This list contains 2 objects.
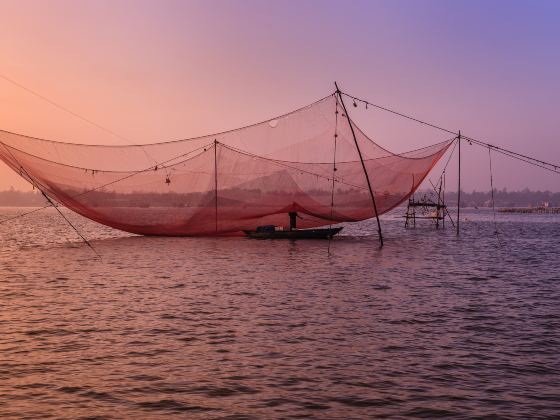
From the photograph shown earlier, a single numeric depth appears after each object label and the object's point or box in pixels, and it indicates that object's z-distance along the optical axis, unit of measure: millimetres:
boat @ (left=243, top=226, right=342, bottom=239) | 35906
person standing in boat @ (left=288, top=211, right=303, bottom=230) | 34947
